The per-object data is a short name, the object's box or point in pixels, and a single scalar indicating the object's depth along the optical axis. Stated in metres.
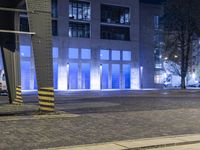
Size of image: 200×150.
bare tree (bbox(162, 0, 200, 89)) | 68.75
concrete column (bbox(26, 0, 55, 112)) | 19.89
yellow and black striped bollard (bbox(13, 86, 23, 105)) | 27.63
